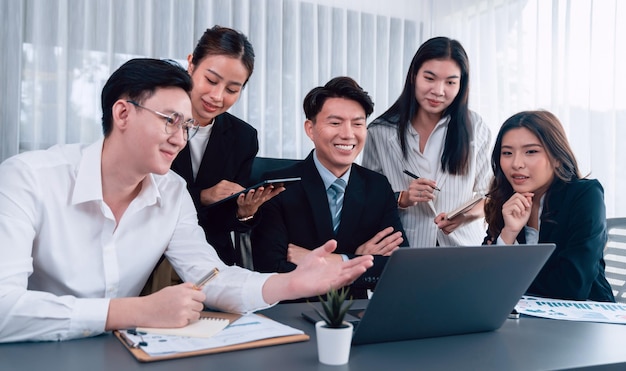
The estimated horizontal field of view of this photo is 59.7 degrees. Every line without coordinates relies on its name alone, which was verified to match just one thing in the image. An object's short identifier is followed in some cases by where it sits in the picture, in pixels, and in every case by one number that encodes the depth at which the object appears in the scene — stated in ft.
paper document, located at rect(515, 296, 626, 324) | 4.31
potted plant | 2.95
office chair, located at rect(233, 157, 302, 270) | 6.86
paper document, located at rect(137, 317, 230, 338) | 3.37
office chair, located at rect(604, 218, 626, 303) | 6.56
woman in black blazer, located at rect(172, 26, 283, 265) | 6.21
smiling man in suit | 6.00
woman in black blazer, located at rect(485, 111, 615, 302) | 5.52
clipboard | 2.92
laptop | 3.11
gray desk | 2.88
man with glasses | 3.90
